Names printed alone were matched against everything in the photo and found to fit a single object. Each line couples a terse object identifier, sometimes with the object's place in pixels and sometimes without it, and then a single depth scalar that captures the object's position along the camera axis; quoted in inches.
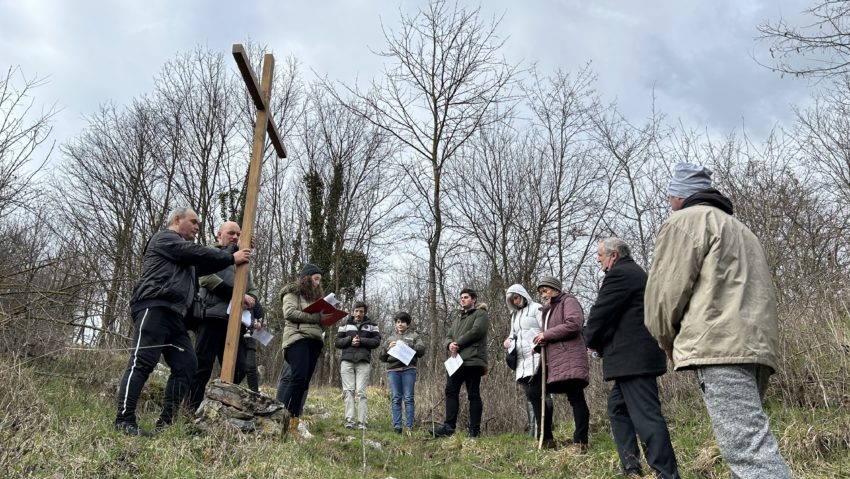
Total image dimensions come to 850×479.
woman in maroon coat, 238.4
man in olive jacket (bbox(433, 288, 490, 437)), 311.4
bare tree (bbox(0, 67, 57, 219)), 254.2
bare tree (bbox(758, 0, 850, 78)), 279.4
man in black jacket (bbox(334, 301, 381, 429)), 340.8
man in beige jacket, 110.4
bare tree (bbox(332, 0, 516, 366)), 598.9
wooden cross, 215.2
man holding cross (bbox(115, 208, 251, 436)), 188.4
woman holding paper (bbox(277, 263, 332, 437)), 262.2
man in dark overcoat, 171.0
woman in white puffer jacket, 281.8
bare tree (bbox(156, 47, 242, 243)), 794.2
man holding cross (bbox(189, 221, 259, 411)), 232.1
